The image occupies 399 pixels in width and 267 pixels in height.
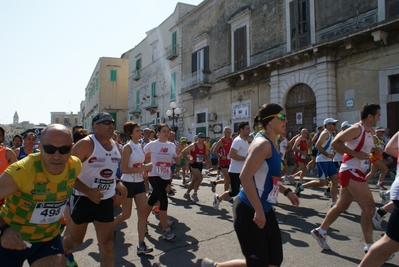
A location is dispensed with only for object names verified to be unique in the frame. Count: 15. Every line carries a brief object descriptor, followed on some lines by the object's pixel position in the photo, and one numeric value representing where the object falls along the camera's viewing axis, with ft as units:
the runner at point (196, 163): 28.30
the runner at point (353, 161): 14.24
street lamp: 66.28
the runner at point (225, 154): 28.02
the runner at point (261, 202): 8.71
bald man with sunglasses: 7.74
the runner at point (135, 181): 15.23
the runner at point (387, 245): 8.87
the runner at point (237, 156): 21.42
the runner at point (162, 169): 17.16
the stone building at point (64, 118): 374.63
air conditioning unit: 75.60
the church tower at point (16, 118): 501.80
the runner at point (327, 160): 22.62
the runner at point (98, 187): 11.41
